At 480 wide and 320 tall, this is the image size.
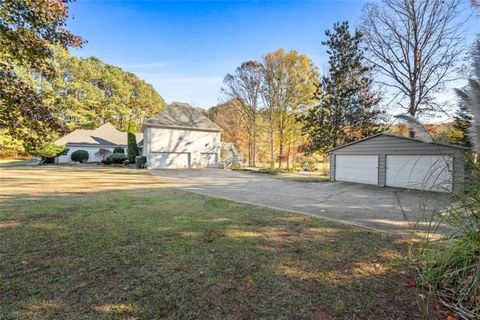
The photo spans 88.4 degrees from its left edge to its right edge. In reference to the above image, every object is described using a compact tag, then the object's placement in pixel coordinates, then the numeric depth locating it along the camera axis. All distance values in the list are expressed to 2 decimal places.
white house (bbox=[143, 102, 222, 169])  23.28
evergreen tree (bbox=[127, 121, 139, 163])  25.52
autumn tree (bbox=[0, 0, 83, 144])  3.74
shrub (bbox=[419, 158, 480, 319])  2.18
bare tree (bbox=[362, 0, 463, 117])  14.33
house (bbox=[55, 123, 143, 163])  28.47
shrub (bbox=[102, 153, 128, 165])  25.72
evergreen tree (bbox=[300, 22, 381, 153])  18.38
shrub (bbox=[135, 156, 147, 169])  23.12
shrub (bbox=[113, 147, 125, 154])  30.09
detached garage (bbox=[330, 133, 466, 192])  11.30
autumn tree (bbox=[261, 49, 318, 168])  24.00
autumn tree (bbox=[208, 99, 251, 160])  32.25
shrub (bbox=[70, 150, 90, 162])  27.72
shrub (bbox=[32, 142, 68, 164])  24.06
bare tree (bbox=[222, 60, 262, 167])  24.83
